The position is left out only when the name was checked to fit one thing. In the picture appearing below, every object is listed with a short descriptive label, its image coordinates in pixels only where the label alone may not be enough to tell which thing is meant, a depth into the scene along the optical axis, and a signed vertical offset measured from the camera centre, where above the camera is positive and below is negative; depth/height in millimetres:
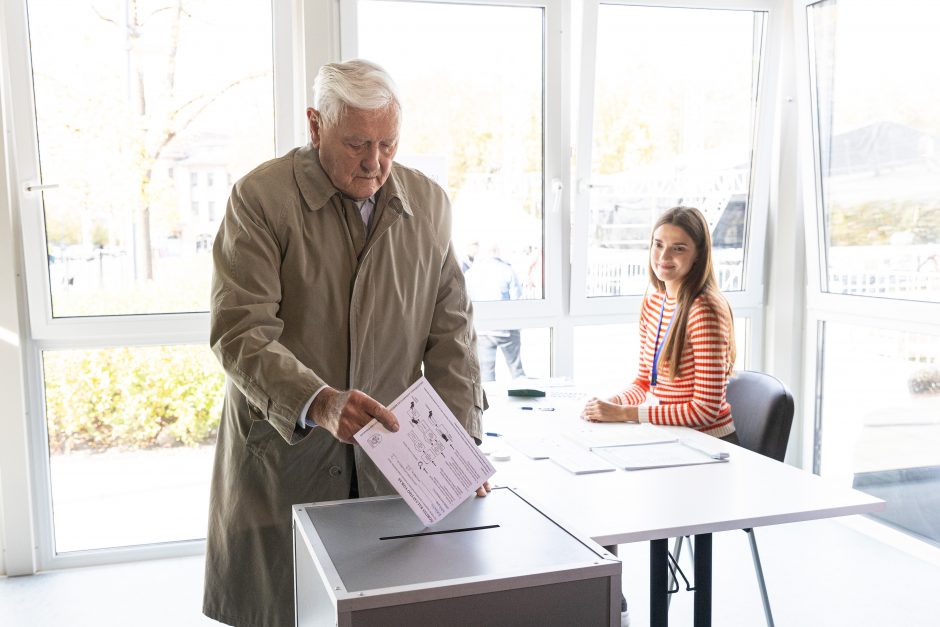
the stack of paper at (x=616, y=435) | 2256 -520
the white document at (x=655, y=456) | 2049 -524
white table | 1645 -532
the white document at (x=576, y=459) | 2012 -525
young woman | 2455 -287
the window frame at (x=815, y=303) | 3463 -252
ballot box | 1122 -457
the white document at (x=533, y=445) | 2165 -525
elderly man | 1567 -120
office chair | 2436 -512
